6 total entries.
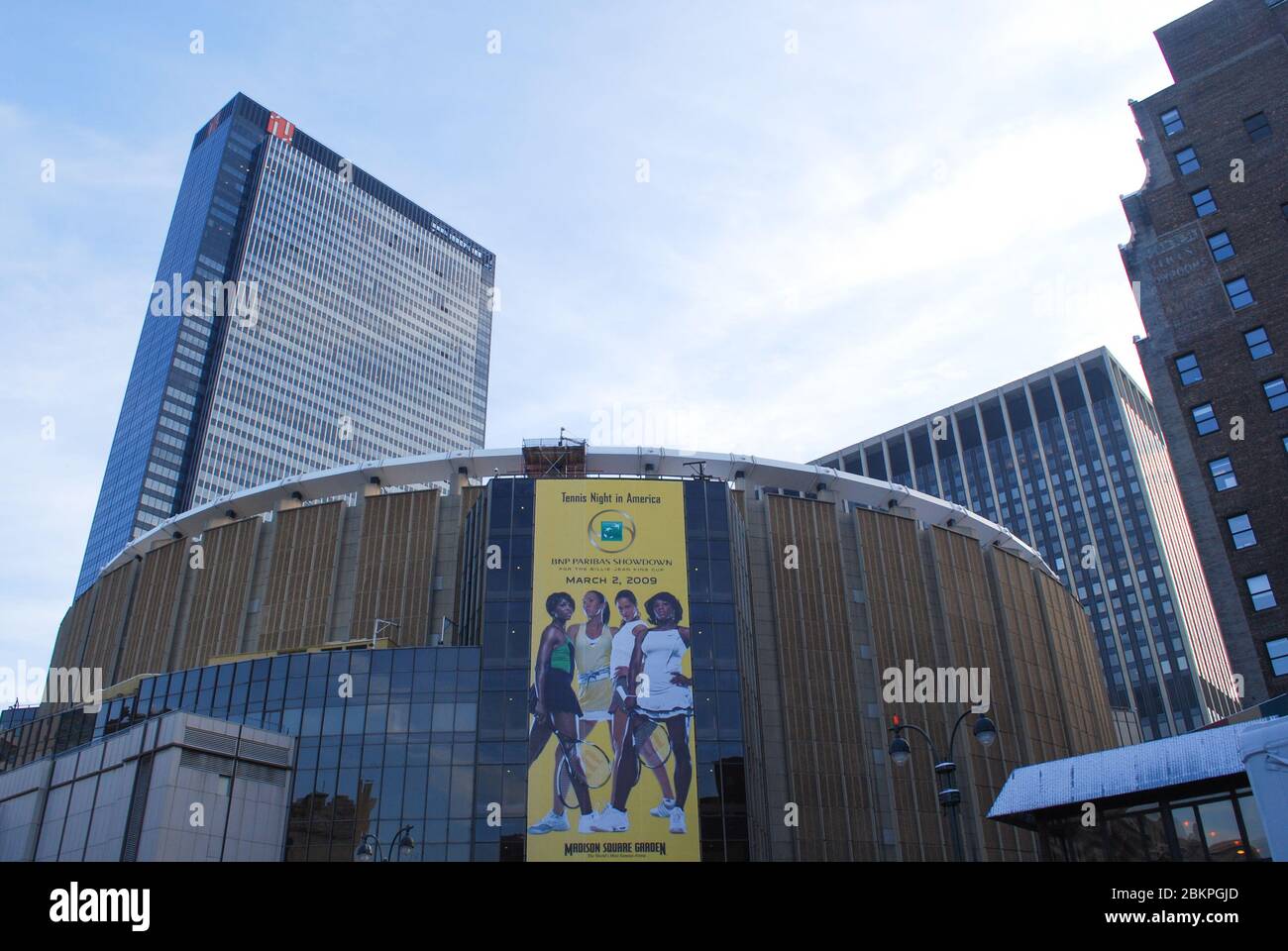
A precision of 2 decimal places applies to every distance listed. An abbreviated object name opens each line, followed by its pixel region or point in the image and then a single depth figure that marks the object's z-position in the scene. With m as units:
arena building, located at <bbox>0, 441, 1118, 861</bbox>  51.09
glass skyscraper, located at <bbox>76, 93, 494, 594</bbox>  178.38
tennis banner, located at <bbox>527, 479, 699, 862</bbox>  50.59
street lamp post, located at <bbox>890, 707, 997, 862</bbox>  24.80
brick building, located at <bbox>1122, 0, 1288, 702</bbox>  47.38
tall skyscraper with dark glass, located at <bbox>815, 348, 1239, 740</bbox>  164.12
